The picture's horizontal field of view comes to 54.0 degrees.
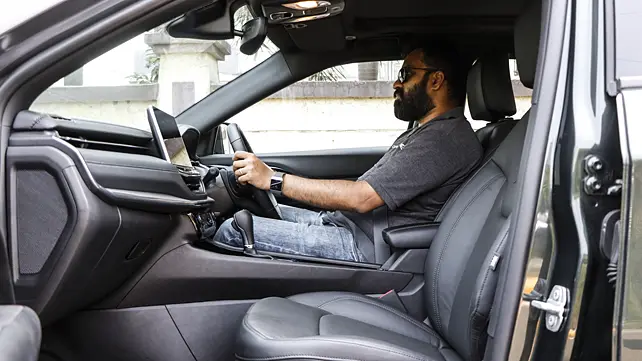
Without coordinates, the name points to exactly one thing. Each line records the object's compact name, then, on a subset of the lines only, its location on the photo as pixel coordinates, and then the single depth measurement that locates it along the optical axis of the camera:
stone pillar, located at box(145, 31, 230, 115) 3.00
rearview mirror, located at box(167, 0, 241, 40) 1.58
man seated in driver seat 2.23
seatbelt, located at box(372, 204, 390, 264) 2.28
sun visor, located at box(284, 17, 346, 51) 2.43
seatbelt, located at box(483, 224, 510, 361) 1.27
